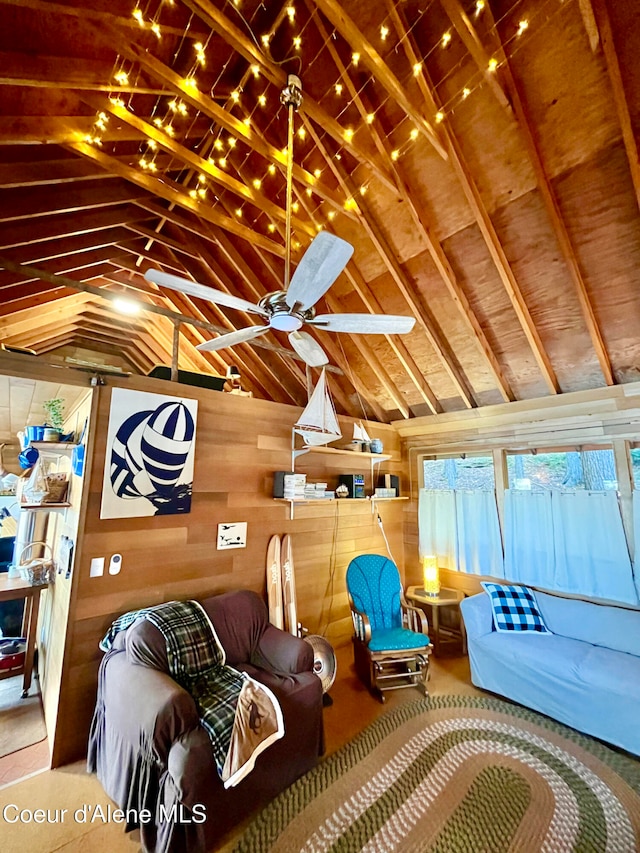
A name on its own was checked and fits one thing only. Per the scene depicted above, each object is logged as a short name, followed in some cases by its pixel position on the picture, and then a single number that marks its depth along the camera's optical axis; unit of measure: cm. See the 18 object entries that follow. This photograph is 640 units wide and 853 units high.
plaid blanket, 183
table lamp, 430
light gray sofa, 257
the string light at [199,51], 224
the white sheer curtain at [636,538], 319
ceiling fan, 151
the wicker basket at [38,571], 303
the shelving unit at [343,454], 373
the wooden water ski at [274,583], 330
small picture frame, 319
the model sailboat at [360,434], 417
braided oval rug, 188
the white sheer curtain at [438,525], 454
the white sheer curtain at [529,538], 373
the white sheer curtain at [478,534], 414
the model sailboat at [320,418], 338
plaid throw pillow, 343
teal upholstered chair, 322
